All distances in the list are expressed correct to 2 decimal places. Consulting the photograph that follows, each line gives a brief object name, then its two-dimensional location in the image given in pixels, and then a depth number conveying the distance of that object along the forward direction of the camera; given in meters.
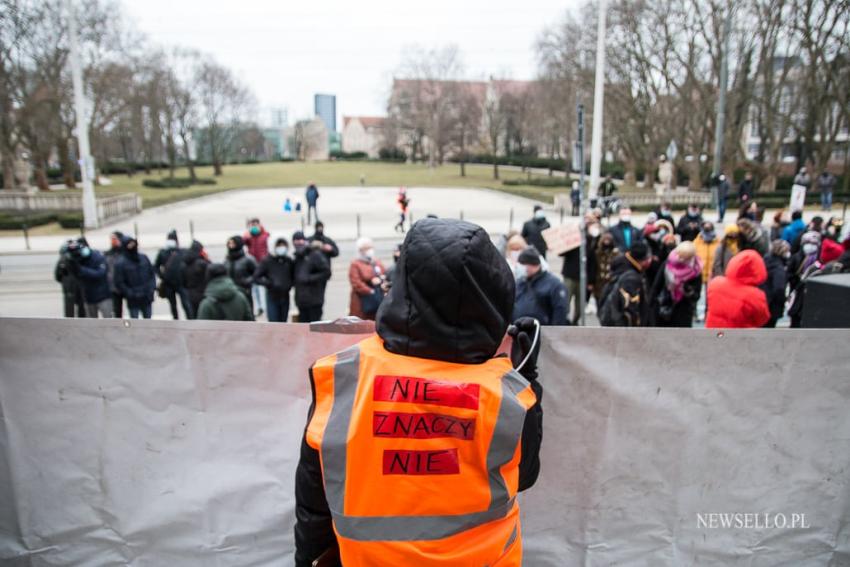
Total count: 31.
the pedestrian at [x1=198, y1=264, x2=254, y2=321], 6.15
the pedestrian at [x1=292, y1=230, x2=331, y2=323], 8.10
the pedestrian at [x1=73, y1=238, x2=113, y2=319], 7.70
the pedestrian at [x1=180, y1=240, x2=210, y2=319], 8.21
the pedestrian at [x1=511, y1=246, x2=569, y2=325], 5.54
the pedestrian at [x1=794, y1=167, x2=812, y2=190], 22.06
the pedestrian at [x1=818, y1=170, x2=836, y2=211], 25.36
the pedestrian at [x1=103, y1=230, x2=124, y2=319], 8.34
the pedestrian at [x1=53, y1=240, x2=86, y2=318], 7.73
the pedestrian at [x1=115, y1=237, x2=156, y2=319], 8.34
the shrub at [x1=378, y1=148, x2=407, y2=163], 94.19
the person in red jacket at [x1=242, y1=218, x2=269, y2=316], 10.85
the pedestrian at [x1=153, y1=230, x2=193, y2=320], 8.77
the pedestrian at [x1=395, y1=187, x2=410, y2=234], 23.30
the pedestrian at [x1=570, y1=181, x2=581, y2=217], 22.75
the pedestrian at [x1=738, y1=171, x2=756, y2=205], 22.22
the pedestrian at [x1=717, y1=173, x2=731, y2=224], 22.23
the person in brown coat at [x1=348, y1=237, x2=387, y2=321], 7.33
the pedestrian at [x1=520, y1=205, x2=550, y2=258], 11.02
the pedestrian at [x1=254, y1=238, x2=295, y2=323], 8.18
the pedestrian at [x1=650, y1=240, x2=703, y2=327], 6.22
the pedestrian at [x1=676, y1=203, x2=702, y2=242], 9.98
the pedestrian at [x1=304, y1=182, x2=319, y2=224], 27.39
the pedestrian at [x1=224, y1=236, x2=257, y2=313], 8.49
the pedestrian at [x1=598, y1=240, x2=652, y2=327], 5.88
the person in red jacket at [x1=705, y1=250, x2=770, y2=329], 4.43
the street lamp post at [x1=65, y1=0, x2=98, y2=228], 21.22
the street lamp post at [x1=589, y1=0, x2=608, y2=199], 19.23
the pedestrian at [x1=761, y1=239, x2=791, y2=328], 7.12
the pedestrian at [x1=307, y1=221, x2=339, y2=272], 9.51
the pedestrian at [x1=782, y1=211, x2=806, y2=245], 10.24
